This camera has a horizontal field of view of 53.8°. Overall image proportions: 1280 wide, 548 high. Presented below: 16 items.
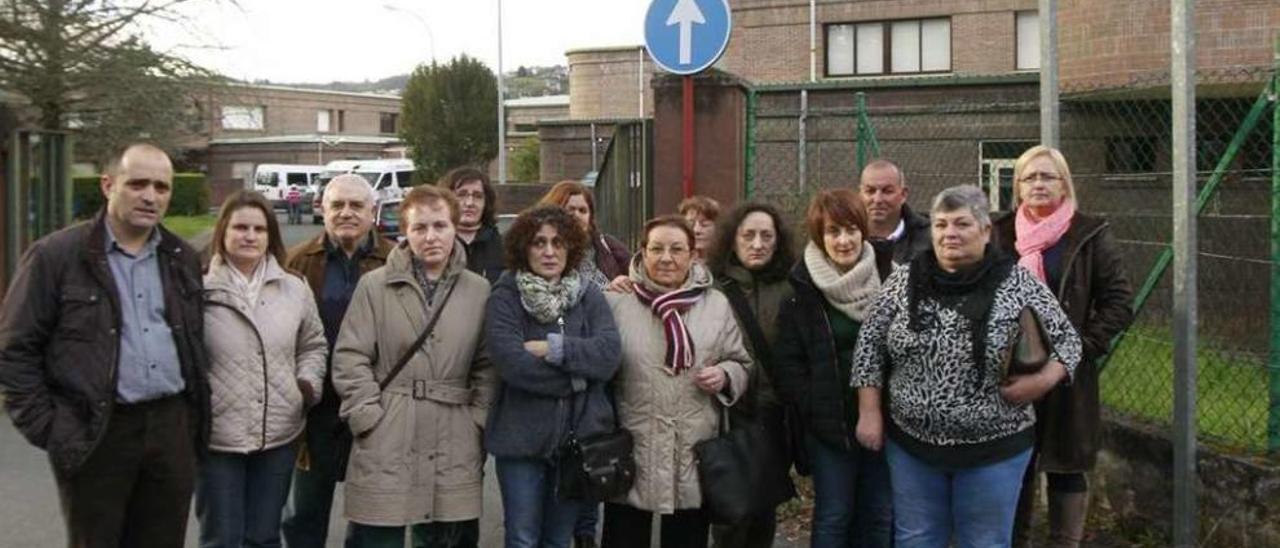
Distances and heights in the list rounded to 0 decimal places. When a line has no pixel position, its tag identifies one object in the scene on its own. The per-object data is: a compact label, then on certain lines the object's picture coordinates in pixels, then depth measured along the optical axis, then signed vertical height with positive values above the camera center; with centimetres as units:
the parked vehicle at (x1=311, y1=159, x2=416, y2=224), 5291 +471
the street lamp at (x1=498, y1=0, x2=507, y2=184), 4196 +495
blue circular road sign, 800 +158
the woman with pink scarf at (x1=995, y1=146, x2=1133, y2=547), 524 -1
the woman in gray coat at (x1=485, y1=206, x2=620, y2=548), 496 -32
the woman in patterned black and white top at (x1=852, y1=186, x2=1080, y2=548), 465 -33
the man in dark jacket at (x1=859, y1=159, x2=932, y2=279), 577 +32
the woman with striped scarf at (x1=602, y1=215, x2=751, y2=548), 514 -37
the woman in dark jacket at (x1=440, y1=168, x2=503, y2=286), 640 +29
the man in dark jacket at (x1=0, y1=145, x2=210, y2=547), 433 -29
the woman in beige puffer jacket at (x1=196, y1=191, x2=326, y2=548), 485 -36
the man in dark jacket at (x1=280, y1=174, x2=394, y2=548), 548 +6
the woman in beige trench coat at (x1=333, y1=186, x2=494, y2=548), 502 -43
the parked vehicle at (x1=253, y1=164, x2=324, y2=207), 6059 +508
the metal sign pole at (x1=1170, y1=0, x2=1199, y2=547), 552 +8
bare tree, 2198 +389
